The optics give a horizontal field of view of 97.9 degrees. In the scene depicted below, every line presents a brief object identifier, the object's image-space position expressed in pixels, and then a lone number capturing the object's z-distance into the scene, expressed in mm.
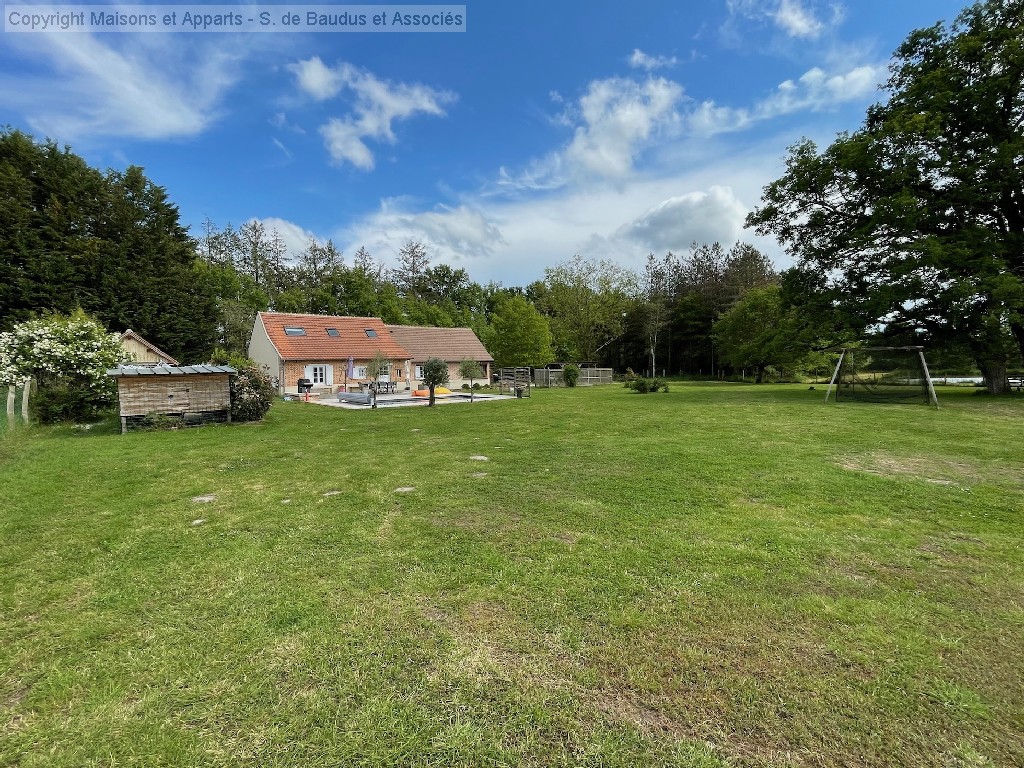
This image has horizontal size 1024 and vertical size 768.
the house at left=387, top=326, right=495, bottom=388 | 32112
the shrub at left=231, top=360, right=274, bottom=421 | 12164
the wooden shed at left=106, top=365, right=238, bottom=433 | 10555
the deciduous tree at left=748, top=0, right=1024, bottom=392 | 15914
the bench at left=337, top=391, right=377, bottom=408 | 17125
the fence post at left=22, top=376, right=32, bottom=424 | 10345
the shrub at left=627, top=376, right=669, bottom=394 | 24344
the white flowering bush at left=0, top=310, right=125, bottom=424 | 11164
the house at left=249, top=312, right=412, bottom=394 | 24250
